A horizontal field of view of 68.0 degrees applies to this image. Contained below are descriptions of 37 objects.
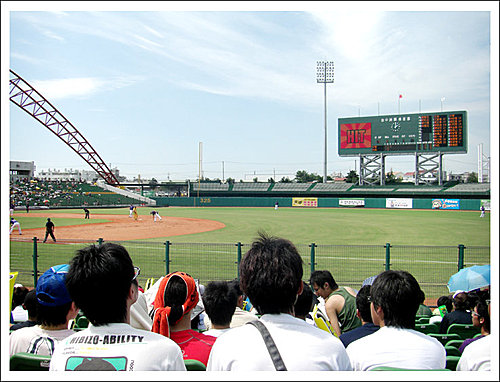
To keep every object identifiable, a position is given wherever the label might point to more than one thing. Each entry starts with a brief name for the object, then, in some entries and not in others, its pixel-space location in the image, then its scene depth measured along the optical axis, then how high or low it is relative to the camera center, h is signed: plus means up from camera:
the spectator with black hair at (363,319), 3.41 -1.27
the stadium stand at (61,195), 51.88 -0.62
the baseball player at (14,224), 24.06 -2.18
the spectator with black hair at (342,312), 4.77 -1.57
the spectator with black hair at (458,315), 5.17 -1.74
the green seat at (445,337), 4.35 -1.72
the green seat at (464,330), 4.93 -1.85
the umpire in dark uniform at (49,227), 19.78 -1.96
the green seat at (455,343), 3.94 -1.62
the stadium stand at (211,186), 77.06 +1.06
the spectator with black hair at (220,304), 3.50 -1.07
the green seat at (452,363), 2.83 -1.31
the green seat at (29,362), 2.25 -1.05
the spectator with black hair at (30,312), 3.89 -1.36
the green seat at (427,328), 4.93 -1.84
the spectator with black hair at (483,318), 3.56 -1.24
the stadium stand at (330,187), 65.44 +0.80
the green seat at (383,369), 2.13 -1.05
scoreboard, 54.25 +8.91
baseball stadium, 14.26 -2.63
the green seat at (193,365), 2.31 -1.09
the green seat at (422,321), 5.77 -2.02
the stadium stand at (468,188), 50.86 +0.54
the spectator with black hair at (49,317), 2.78 -0.99
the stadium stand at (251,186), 74.62 +0.97
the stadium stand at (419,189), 56.47 +0.40
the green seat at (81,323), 5.13 -1.84
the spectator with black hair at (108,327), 1.86 -0.76
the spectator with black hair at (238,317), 4.24 -1.48
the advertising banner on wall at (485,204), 42.41 -1.44
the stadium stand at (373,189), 59.88 +0.41
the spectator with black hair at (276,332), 1.76 -0.71
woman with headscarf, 2.90 -1.03
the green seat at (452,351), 3.39 -1.47
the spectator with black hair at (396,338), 2.46 -1.02
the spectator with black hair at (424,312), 6.74 -2.22
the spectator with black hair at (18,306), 5.44 -1.80
